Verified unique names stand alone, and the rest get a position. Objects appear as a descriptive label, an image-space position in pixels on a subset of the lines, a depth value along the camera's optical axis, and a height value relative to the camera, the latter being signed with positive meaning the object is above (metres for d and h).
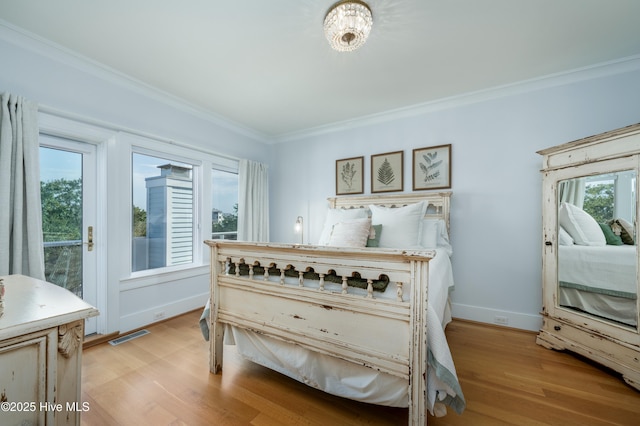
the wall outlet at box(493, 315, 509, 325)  2.57 -1.09
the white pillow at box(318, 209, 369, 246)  2.85 -0.03
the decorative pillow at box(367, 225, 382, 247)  2.50 -0.23
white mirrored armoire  1.70 -0.27
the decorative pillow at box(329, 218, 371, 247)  2.38 -0.19
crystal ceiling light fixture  1.56 +1.22
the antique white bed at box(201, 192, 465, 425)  1.16 -0.58
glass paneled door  2.10 +0.00
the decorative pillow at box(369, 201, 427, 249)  2.49 -0.12
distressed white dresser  0.69 -0.43
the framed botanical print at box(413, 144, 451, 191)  2.87 +0.54
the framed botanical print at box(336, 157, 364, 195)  3.40 +0.52
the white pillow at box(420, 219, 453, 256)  2.54 -0.22
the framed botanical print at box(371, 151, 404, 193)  3.13 +0.53
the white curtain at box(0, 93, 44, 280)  1.74 +0.17
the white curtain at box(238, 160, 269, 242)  3.62 +0.19
